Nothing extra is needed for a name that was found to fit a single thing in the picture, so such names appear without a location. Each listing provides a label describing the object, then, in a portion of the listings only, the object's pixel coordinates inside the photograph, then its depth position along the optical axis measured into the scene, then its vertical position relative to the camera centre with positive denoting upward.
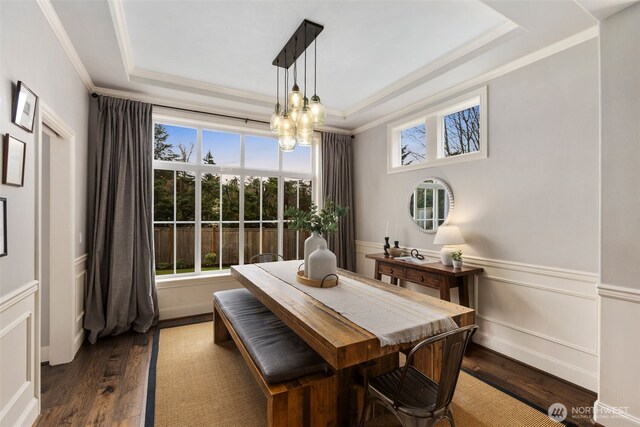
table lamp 3.08 -0.27
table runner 1.55 -0.58
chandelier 2.43 +0.83
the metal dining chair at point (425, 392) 1.42 -0.94
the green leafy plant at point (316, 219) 2.39 -0.05
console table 2.88 -0.64
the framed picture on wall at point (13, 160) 1.56 +0.29
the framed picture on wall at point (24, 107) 1.66 +0.61
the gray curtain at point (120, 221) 3.18 -0.08
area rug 1.95 -1.31
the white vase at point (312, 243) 2.49 -0.25
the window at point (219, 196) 3.84 +0.24
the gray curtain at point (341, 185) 4.68 +0.43
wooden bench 1.60 -0.94
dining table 1.46 -0.59
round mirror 3.42 +0.10
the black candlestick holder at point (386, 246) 3.87 -0.42
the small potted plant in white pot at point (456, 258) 2.94 -0.45
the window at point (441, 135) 3.16 +0.92
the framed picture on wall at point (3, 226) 1.53 -0.06
